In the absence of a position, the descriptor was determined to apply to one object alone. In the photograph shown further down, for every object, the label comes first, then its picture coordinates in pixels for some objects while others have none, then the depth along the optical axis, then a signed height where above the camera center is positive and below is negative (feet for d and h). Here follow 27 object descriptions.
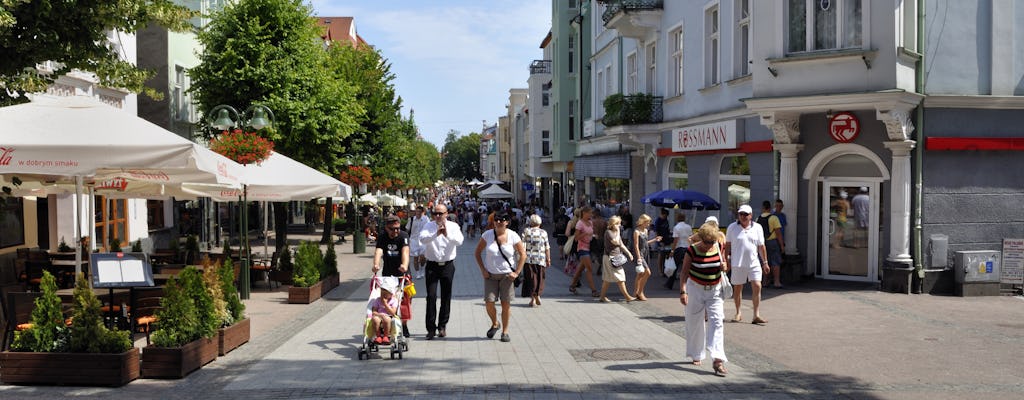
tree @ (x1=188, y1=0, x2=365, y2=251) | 88.63 +11.03
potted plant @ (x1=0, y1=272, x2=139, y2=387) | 26.25 -4.98
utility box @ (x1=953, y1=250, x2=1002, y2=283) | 50.11 -4.96
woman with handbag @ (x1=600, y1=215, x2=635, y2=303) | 48.49 -4.15
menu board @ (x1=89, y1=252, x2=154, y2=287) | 28.89 -2.95
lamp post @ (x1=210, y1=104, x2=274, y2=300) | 49.55 +3.28
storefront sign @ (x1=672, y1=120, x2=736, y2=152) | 64.18 +3.26
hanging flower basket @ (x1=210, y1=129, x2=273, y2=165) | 48.88 +1.87
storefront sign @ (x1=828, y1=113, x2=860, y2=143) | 52.37 +3.03
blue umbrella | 63.57 -1.46
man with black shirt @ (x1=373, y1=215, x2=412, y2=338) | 35.50 -2.69
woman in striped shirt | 29.29 -3.72
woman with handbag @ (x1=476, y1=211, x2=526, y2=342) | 35.60 -3.50
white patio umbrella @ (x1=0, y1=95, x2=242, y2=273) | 27.32 +1.21
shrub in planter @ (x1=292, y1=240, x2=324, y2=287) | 49.60 -4.84
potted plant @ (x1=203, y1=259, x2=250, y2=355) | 31.63 -4.70
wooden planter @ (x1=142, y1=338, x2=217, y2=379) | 27.58 -5.57
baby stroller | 31.65 -5.42
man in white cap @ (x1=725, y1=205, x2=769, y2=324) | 38.78 -3.14
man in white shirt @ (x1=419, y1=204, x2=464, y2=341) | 35.29 -2.83
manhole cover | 31.42 -6.30
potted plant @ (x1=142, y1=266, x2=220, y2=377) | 27.63 -4.82
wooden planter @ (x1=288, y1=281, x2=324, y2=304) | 49.14 -6.28
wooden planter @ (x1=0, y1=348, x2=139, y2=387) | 26.22 -5.48
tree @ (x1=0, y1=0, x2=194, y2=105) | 29.60 +5.09
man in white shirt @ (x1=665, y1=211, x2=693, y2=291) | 54.13 -3.67
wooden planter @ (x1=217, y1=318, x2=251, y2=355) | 31.78 -5.73
